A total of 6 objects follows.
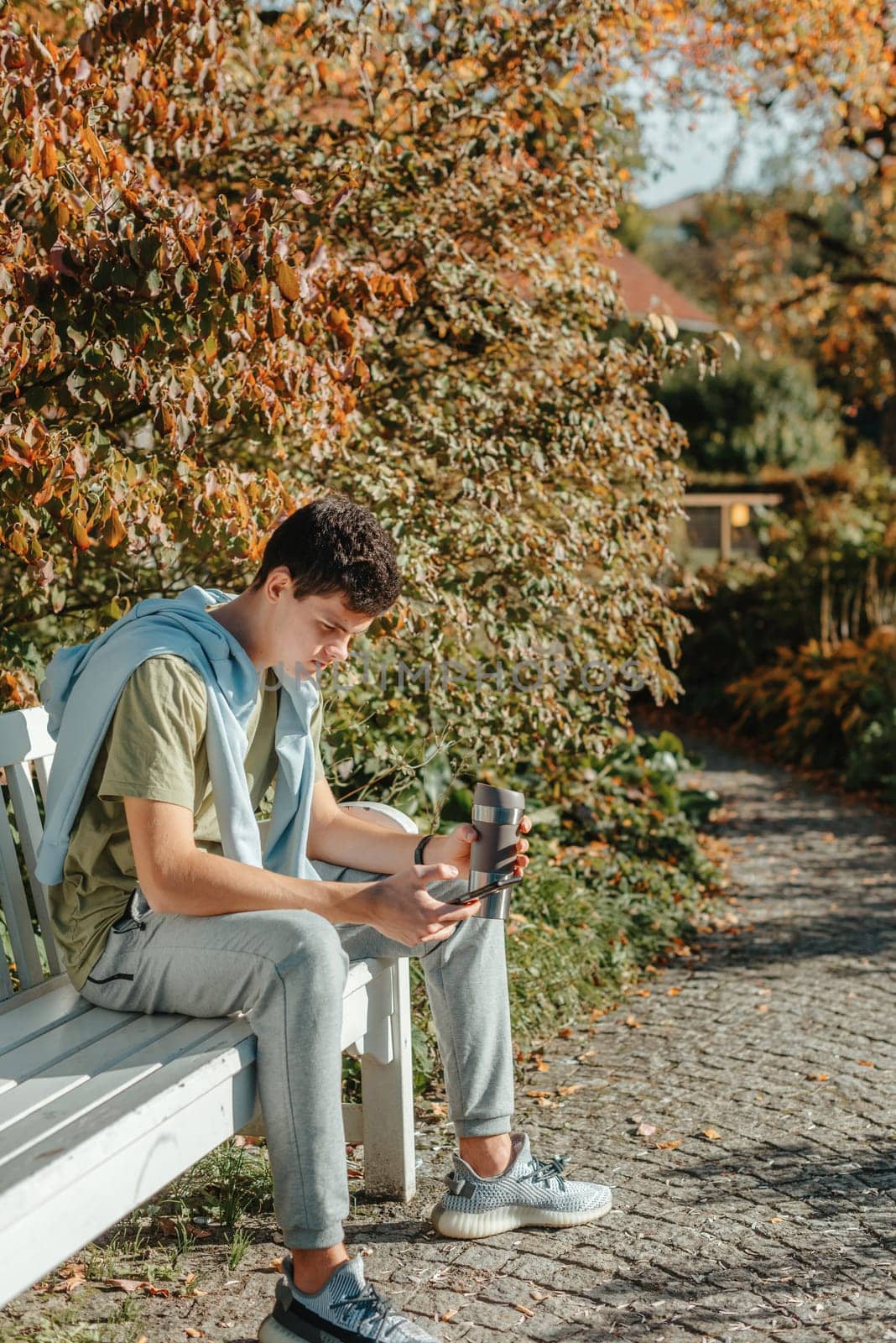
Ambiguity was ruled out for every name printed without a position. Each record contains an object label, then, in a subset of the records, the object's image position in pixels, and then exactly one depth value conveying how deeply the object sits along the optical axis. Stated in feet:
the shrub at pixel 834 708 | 26.94
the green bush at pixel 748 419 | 71.41
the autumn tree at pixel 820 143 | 27.68
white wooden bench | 6.21
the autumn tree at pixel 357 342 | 10.44
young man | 7.61
